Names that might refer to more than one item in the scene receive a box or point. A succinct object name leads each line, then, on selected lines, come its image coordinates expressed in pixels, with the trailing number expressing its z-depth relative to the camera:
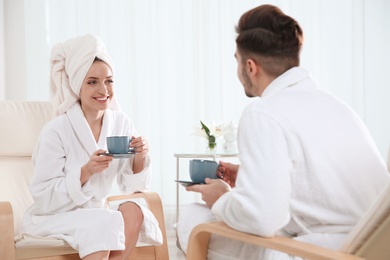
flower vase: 3.37
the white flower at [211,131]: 3.34
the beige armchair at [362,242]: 1.25
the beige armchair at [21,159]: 2.31
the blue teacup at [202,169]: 1.69
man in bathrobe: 1.38
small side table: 3.26
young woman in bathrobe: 2.08
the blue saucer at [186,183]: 1.66
